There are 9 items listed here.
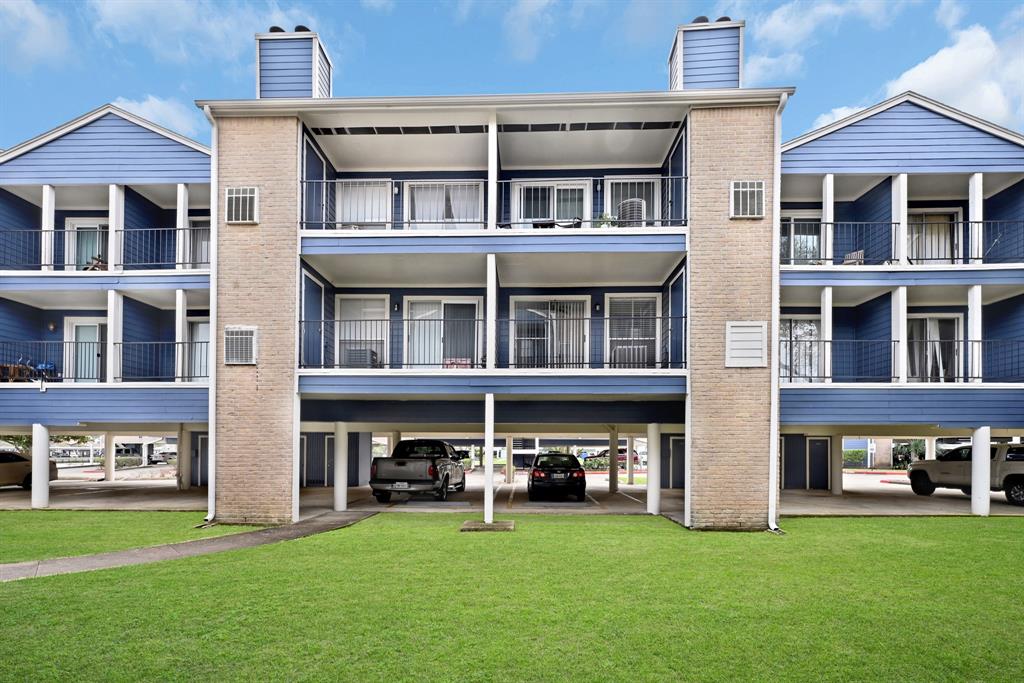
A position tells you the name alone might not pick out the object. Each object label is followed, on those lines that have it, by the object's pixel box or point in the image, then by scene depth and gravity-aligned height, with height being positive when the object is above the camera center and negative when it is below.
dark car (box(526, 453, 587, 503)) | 17.31 -3.24
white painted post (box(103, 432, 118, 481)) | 24.04 -3.85
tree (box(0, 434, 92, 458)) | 37.91 -5.42
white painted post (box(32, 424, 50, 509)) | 15.71 -2.74
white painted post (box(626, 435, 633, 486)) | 24.61 -3.87
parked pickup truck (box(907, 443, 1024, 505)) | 17.28 -3.11
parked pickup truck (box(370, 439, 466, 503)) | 16.58 -3.04
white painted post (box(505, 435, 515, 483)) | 24.25 -4.03
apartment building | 13.55 +2.11
